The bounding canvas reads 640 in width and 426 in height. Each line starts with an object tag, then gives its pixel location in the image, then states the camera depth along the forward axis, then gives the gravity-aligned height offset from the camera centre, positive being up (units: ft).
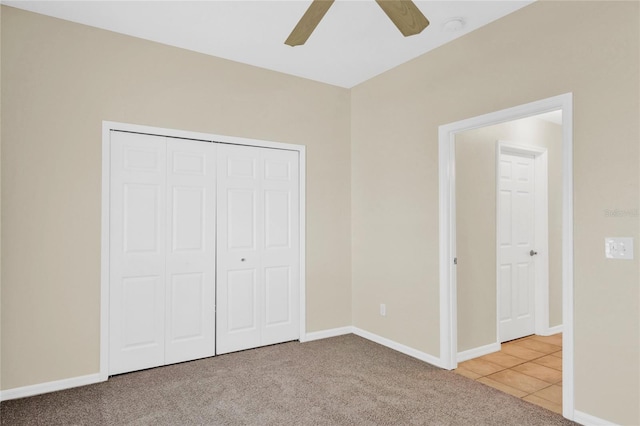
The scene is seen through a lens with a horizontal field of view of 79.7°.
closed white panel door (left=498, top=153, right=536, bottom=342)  13.65 -1.00
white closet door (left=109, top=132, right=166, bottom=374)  10.48 -0.96
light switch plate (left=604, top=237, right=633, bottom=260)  7.32 -0.57
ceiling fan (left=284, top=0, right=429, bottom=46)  6.75 +3.77
